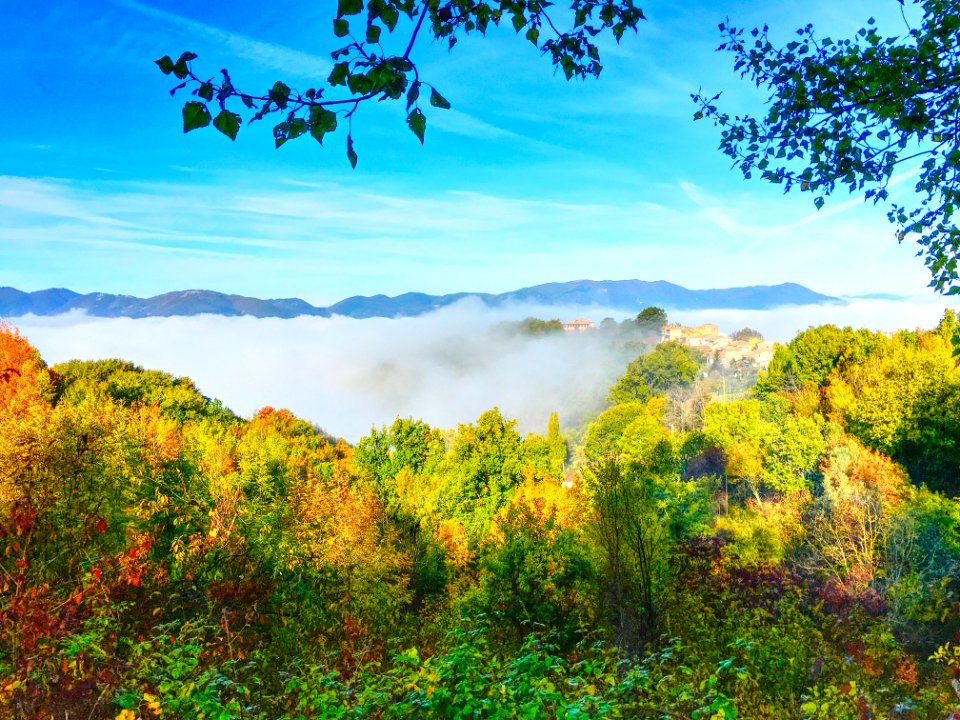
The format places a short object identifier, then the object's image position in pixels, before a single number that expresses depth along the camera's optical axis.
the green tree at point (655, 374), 83.38
